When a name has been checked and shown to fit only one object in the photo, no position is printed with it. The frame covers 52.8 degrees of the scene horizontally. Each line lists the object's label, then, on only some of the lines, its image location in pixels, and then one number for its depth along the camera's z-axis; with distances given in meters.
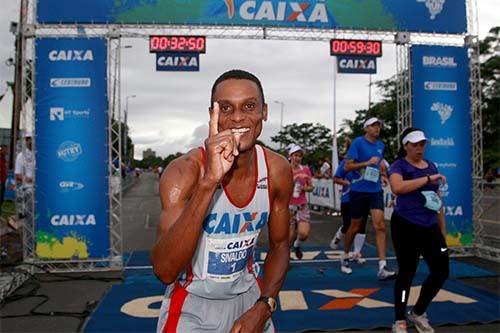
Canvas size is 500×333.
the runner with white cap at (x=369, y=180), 7.18
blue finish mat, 5.12
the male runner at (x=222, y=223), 1.93
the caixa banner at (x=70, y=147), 7.77
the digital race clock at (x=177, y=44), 8.57
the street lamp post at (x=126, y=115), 61.48
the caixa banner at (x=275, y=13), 7.89
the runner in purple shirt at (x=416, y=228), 4.69
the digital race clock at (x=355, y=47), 8.98
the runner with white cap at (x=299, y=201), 8.33
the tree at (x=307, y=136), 76.12
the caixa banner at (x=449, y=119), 8.95
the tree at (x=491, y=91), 41.25
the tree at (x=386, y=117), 45.91
